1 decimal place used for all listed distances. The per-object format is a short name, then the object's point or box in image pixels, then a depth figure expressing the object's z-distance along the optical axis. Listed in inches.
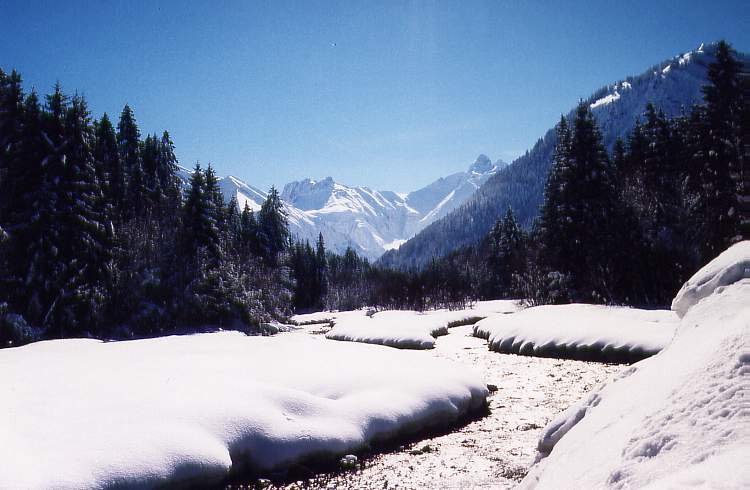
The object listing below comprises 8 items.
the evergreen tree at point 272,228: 2118.5
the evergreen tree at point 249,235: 1917.6
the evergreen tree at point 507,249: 2215.7
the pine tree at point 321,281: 2861.7
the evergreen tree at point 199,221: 1226.6
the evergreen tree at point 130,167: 1455.0
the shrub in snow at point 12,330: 765.3
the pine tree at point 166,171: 1716.7
